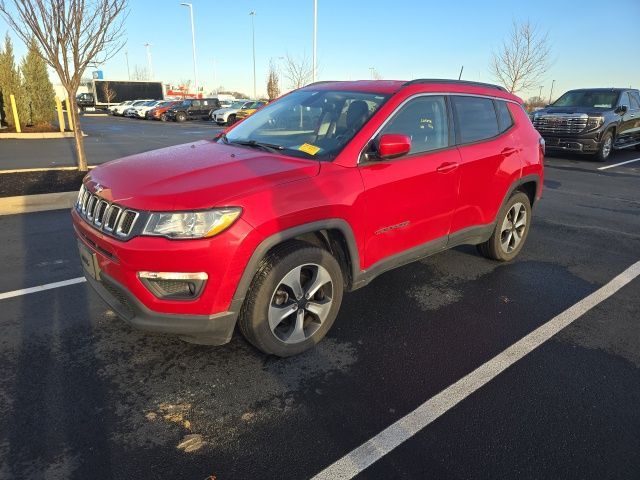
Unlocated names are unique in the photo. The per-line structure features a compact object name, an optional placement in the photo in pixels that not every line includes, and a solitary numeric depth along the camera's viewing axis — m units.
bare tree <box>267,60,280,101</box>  36.72
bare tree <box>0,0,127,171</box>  8.14
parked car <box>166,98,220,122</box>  34.19
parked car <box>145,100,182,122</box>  34.56
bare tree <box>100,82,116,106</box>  46.31
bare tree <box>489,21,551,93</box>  23.47
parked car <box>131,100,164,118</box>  36.38
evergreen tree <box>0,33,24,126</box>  19.80
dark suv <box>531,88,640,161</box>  12.75
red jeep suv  2.50
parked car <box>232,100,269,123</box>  30.56
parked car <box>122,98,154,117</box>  38.28
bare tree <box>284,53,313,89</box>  32.91
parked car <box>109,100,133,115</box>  40.19
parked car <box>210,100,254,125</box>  30.89
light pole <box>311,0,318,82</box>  27.73
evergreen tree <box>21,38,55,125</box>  20.69
